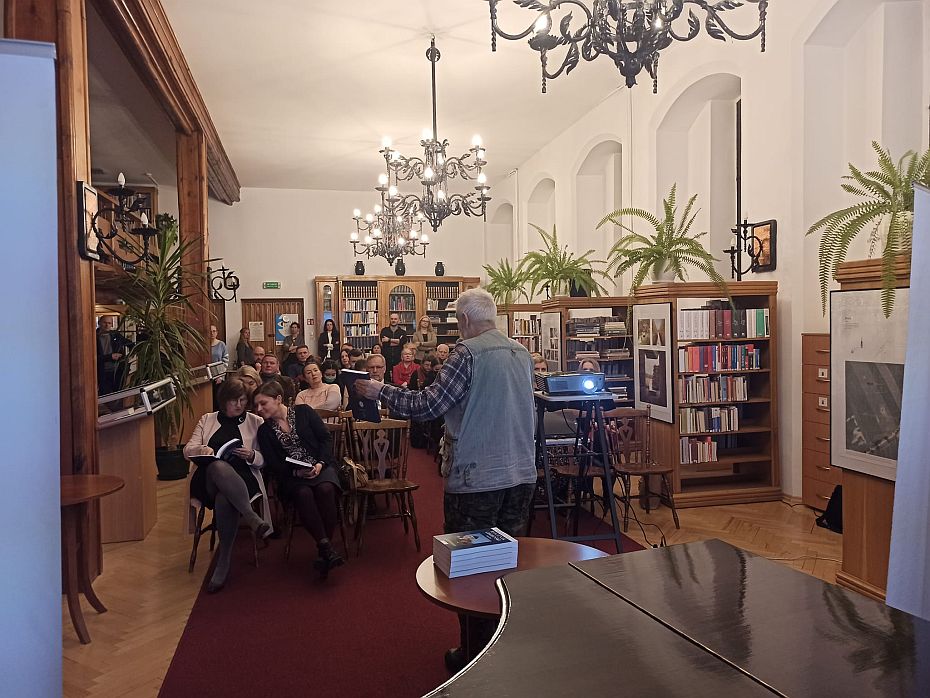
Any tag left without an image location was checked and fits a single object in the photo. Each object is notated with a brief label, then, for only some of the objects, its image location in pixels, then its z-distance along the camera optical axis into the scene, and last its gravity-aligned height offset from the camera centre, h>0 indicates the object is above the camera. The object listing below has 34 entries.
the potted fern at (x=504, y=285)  10.48 +0.56
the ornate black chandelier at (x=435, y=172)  6.50 +1.49
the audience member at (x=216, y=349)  10.03 -0.40
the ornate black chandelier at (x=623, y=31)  3.25 +1.39
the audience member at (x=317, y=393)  5.80 -0.61
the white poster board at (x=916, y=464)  2.28 -0.49
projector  4.11 -0.38
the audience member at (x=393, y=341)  12.69 -0.35
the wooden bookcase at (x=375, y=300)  13.81 +0.45
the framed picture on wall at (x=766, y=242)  6.31 +0.71
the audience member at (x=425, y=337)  12.16 -0.28
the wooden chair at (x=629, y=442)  5.53 -1.01
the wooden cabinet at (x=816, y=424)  5.61 -0.88
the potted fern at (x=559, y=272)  8.36 +0.60
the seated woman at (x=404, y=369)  8.90 -0.62
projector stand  4.12 -0.76
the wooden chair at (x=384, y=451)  5.02 -0.95
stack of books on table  2.58 -0.89
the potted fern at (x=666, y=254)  6.22 +0.60
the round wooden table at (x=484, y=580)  2.33 -0.96
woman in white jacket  4.34 -0.96
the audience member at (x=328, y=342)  13.32 -0.39
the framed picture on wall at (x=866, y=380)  3.60 -0.34
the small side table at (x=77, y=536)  3.48 -1.14
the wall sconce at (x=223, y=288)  13.00 +0.71
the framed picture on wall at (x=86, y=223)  4.09 +0.60
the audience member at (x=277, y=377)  5.57 -0.54
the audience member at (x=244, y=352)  12.64 -0.53
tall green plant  6.18 +0.01
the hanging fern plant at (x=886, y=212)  3.60 +0.59
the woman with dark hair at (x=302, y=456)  4.45 -0.90
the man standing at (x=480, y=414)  3.03 -0.42
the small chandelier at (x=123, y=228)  5.47 +1.03
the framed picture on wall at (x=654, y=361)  6.07 -0.38
